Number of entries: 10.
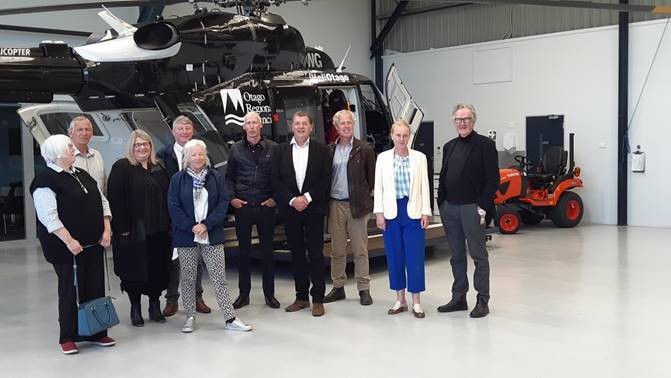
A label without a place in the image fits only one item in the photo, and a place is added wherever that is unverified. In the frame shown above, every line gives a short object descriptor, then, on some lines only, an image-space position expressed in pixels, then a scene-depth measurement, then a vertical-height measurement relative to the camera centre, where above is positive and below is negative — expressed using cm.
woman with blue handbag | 414 -41
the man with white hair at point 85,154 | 474 +5
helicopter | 609 +73
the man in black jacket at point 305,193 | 523 -28
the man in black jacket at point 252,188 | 531 -24
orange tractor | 1049 -62
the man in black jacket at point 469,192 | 504 -29
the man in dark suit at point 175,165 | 520 -5
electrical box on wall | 1108 -17
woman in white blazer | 510 -38
